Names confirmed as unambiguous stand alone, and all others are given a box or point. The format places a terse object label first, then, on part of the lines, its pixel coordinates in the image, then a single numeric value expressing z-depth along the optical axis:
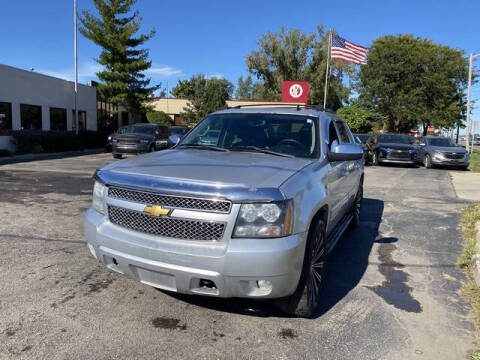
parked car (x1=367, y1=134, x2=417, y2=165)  18.28
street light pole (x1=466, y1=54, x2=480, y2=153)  29.87
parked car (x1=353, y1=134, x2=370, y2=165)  20.30
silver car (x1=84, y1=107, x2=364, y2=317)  2.70
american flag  21.86
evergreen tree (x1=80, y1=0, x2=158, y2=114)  25.14
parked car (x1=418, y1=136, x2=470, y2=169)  17.58
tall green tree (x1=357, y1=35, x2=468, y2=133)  42.78
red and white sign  20.91
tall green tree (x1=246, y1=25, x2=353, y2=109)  47.28
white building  18.38
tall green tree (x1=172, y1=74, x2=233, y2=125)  34.31
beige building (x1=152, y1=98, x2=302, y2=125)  41.06
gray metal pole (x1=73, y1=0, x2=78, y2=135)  22.86
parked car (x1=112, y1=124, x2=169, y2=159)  16.94
